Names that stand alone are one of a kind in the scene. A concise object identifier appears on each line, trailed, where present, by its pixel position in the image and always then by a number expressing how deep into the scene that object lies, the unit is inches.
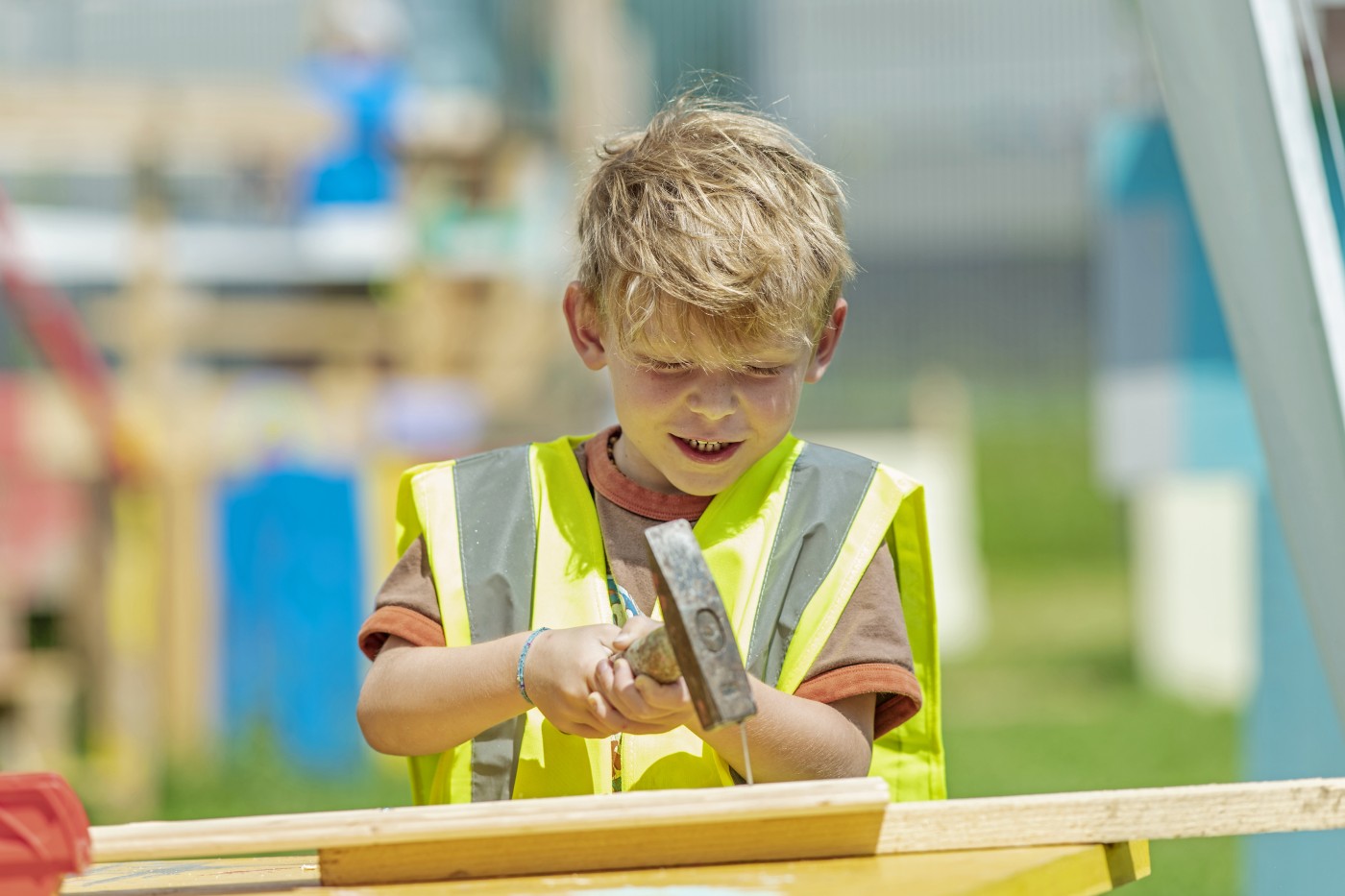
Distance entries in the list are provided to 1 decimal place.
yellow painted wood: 234.3
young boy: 241.8
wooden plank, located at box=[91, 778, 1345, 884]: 235.2
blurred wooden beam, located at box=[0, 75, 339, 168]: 440.6
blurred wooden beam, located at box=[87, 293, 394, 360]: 549.9
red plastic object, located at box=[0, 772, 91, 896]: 234.2
